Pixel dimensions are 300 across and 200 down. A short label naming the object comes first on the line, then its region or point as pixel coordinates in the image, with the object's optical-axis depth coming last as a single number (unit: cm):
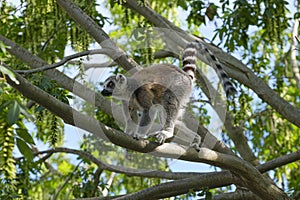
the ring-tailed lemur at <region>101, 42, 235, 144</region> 1151
